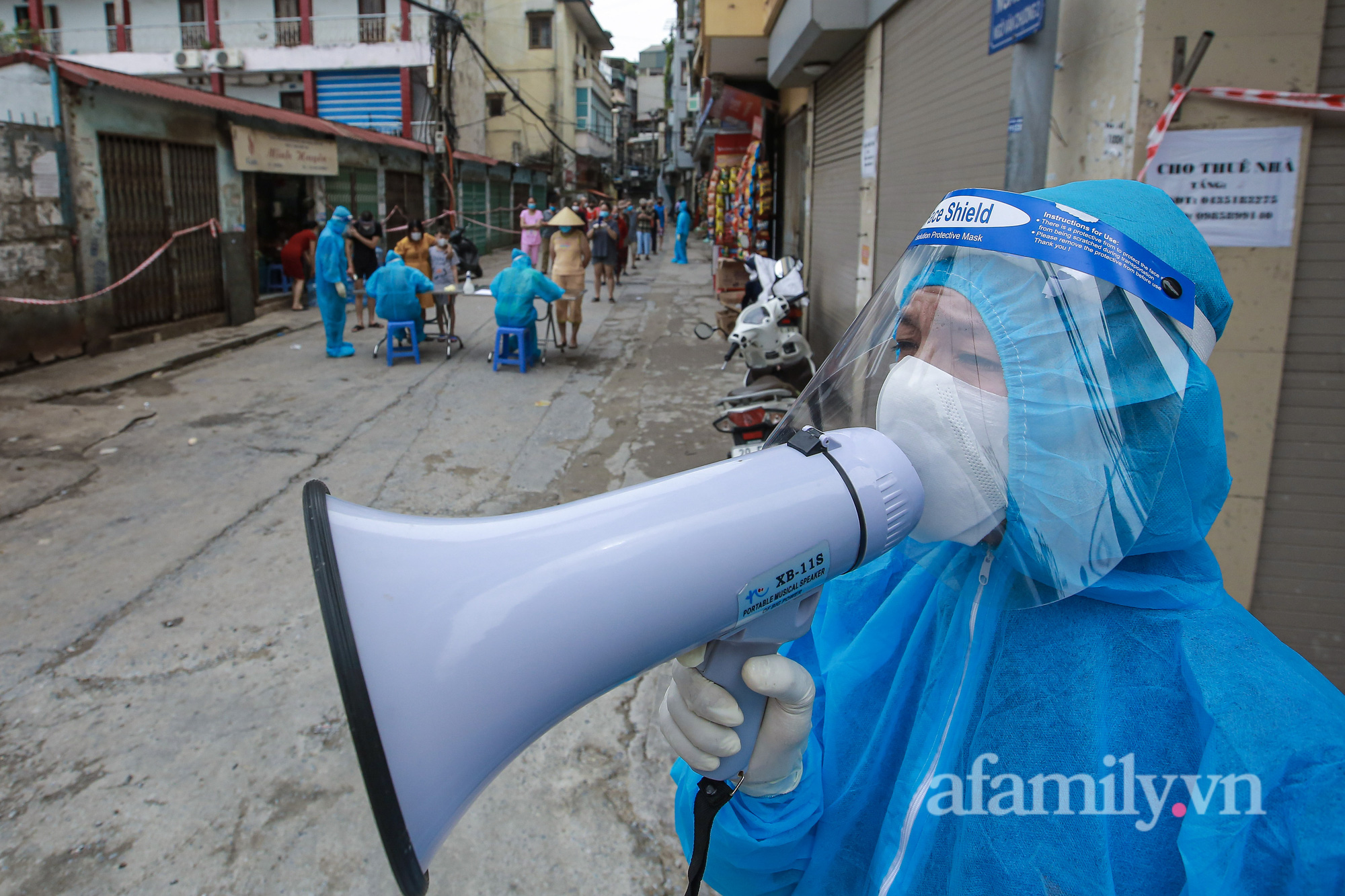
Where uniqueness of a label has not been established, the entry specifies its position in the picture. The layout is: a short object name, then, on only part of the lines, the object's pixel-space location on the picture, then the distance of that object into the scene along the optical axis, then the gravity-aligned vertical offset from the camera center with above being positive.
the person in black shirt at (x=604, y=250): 14.48 +0.61
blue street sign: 2.97 +1.02
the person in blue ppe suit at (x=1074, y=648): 0.86 -0.42
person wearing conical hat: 10.11 +0.32
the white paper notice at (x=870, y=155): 6.17 +1.00
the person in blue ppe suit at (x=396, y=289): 8.86 -0.08
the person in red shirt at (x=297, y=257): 12.84 +0.37
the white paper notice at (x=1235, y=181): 2.61 +0.35
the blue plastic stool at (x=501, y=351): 8.76 -0.73
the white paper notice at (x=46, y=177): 8.23 +1.03
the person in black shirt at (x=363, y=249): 12.58 +0.52
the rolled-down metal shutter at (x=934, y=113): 3.91 +0.97
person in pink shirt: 14.36 +0.92
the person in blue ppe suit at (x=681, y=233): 22.17 +1.41
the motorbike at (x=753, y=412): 4.72 -0.73
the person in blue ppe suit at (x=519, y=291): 8.55 -0.08
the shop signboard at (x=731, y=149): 13.69 +2.28
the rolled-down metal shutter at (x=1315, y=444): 2.60 -0.52
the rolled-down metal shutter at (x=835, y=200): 7.13 +0.84
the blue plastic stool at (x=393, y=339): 8.96 -0.63
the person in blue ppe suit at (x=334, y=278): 9.03 +0.04
